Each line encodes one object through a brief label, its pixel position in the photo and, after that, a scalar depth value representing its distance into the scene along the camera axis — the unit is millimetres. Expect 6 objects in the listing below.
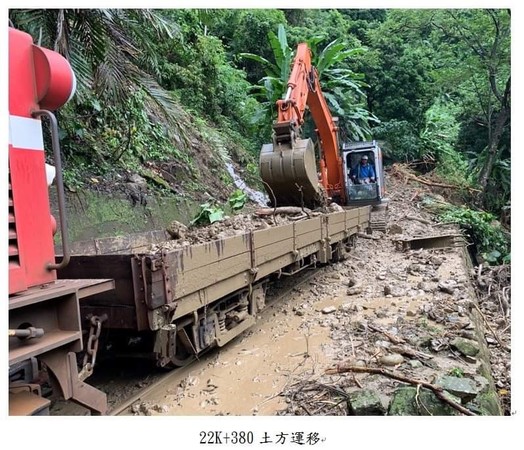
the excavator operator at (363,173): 11156
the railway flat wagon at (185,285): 3162
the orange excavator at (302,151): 7203
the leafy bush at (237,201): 9648
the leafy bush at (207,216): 7148
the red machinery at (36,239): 2207
